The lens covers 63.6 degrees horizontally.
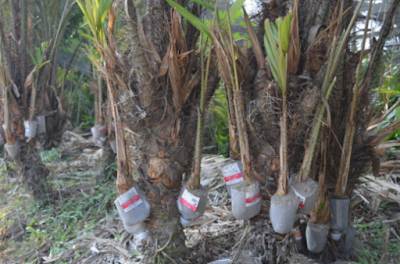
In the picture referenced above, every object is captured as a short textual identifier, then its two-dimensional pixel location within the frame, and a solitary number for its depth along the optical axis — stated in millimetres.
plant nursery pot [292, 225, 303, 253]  1583
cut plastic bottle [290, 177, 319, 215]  1205
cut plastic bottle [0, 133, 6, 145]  2412
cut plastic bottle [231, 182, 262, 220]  1224
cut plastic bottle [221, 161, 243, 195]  1340
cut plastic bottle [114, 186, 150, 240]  1295
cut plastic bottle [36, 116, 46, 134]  2411
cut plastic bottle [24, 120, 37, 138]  2299
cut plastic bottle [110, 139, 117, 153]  2550
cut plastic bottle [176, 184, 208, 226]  1312
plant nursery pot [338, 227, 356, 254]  1531
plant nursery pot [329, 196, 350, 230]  1408
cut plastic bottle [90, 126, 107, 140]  2582
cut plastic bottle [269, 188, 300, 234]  1157
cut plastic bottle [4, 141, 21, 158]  2275
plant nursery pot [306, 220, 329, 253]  1409
